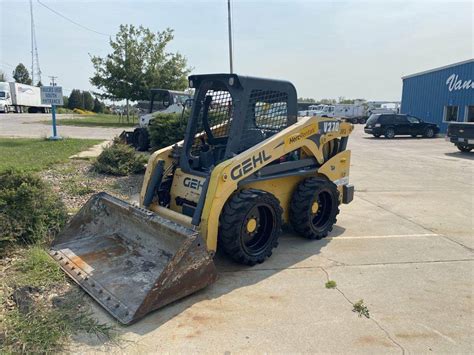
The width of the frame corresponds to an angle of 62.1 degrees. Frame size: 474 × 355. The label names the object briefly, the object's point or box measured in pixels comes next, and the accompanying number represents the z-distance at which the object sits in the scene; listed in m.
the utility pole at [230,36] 18.75
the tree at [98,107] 64.56
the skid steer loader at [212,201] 3.76
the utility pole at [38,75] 68.56
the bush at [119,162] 9.10
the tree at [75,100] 62.21
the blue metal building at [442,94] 25.56
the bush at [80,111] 55.02
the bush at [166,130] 9.87
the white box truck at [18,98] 42.26
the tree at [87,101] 63.31
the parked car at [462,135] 16.14
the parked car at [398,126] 24.52
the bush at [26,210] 4.72
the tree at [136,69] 30.94
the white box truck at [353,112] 47.25
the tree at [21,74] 71.75
